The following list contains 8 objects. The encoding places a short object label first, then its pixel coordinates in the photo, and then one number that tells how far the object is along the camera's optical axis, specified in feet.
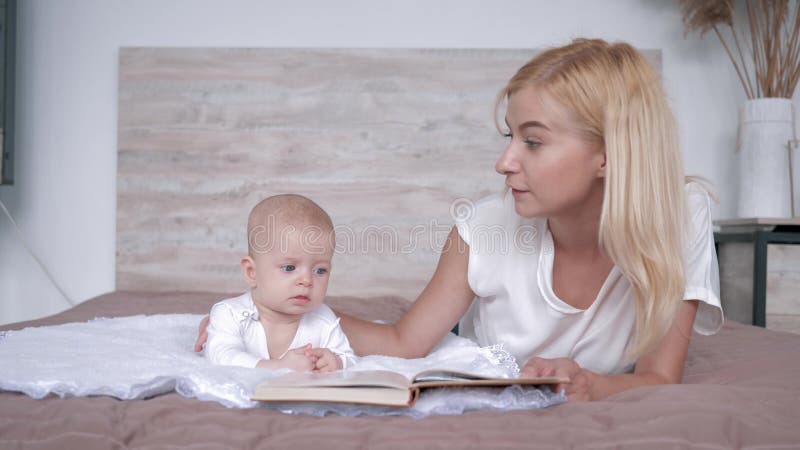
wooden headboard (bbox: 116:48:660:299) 10.07
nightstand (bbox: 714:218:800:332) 8.67
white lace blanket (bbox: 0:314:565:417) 3.43
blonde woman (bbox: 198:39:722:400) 4.17
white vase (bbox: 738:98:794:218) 9.45
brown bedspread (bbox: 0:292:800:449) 2.91
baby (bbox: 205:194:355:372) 4.45
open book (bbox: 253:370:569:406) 3.14
